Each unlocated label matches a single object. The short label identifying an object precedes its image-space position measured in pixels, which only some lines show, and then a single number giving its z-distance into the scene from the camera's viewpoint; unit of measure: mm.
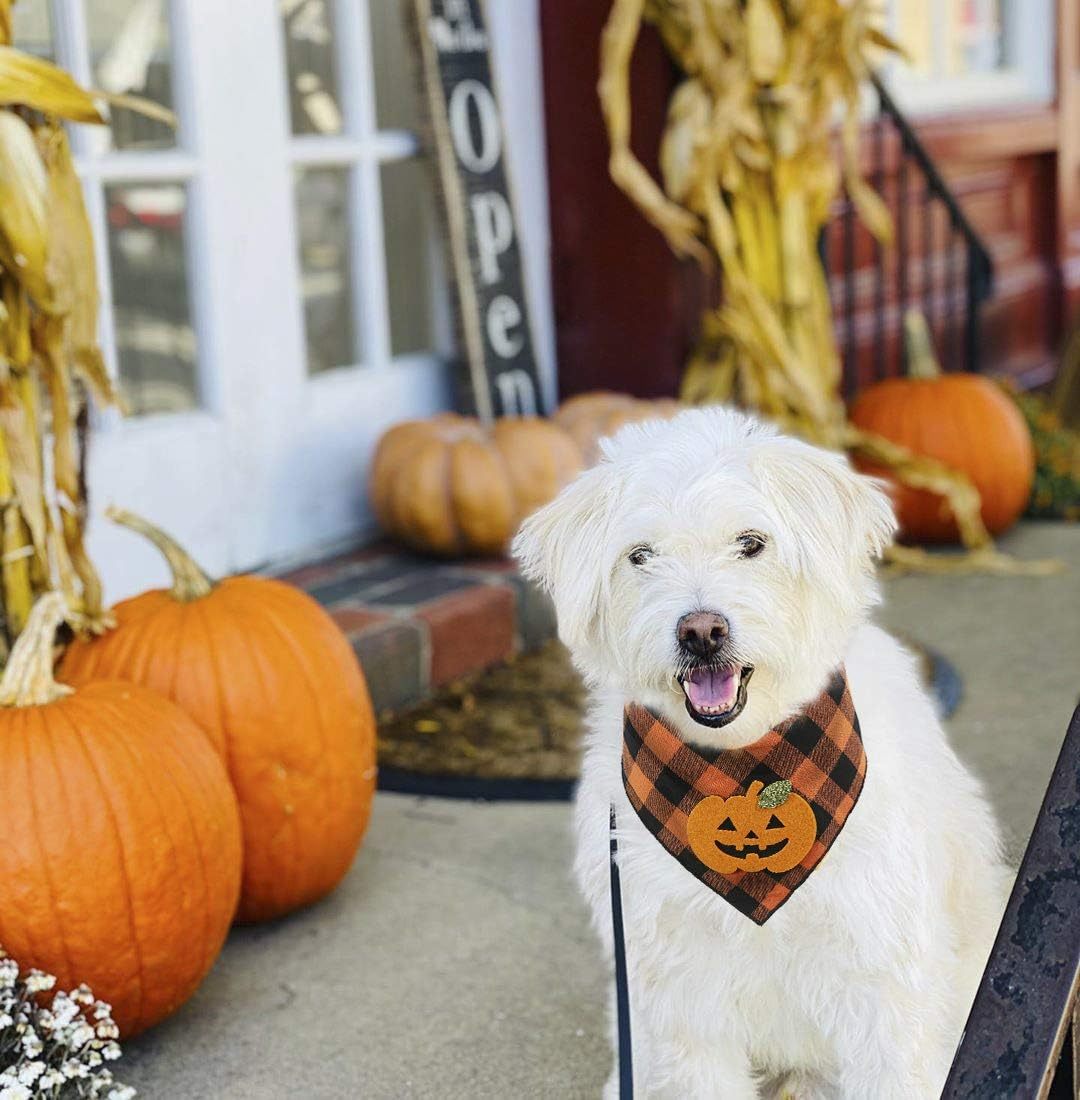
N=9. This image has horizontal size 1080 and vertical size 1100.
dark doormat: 4055
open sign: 5207
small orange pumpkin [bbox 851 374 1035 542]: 6043
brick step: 4441
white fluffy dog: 2154
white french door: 4465
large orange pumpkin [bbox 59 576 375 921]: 3229
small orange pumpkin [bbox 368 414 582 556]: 4977
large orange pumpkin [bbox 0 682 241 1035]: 2713
